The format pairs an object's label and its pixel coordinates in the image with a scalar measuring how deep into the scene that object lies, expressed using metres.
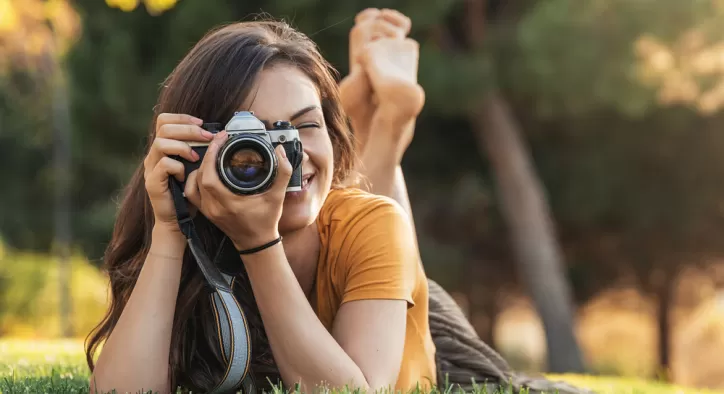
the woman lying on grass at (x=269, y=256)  2.13
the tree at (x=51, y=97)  12.30
